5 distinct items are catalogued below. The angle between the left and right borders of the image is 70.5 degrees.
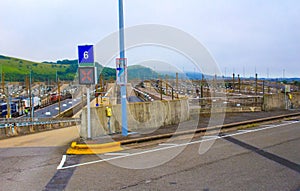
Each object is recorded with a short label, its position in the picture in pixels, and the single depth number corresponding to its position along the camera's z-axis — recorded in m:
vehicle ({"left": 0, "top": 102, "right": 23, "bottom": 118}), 33.08
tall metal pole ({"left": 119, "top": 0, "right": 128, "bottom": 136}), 7.46
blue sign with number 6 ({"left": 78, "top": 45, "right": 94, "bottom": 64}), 7.06
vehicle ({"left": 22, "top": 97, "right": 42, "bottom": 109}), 39.54
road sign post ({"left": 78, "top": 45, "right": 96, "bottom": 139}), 6.96
